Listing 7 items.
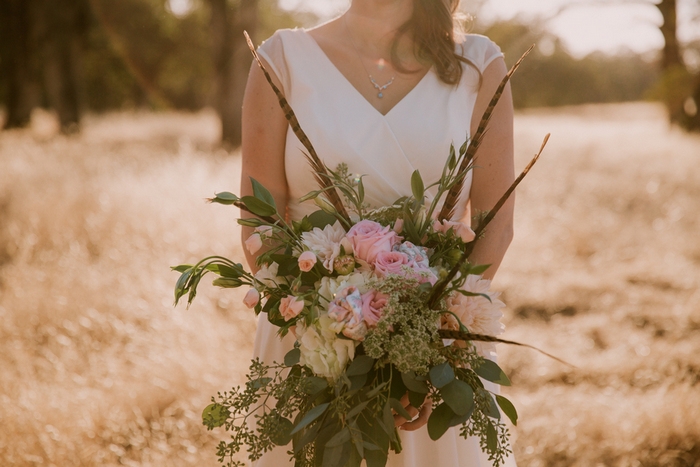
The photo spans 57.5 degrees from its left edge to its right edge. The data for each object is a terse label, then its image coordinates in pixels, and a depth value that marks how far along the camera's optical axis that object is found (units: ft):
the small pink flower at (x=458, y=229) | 4.80
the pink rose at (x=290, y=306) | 4.43
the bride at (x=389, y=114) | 6.68
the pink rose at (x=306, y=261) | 4.45
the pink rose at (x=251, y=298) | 4.66
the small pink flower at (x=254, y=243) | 4.82
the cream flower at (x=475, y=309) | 4.64
